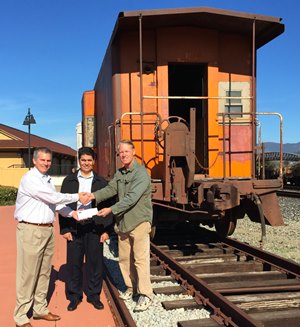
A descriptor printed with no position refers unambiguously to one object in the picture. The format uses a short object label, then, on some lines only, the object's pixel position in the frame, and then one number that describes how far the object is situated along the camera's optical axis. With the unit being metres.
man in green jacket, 4.38
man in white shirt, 3.95
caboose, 6.44
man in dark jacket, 4.58
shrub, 18.52
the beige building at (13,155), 29.62
